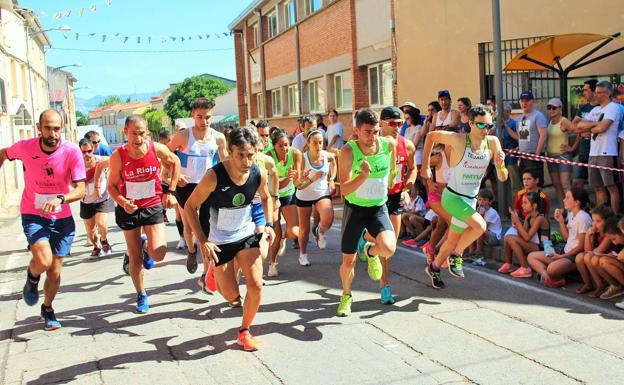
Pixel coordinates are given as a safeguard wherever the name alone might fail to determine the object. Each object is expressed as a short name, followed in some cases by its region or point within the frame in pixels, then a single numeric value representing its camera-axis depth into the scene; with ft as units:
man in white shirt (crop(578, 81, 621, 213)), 28.89
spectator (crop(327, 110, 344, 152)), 48.00
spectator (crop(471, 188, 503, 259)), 28.66
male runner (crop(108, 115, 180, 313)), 21.72
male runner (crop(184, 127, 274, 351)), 17.31
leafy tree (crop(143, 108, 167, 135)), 251.19
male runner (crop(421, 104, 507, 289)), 22.62
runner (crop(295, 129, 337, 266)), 28.04
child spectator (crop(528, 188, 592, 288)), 23.27
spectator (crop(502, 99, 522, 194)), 35.42
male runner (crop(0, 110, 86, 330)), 19.98
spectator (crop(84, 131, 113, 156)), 35.35
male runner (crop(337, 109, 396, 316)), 20.36
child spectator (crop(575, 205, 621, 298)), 21.84
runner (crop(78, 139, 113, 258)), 33.09
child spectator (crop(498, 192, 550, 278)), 25.45
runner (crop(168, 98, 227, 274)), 25.57
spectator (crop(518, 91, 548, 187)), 32.99
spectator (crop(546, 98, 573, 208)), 32.14
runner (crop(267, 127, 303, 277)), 27.17
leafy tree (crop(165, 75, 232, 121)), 218.81
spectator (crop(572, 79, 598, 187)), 30.30
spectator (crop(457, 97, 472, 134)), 34.91
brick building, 59.82
